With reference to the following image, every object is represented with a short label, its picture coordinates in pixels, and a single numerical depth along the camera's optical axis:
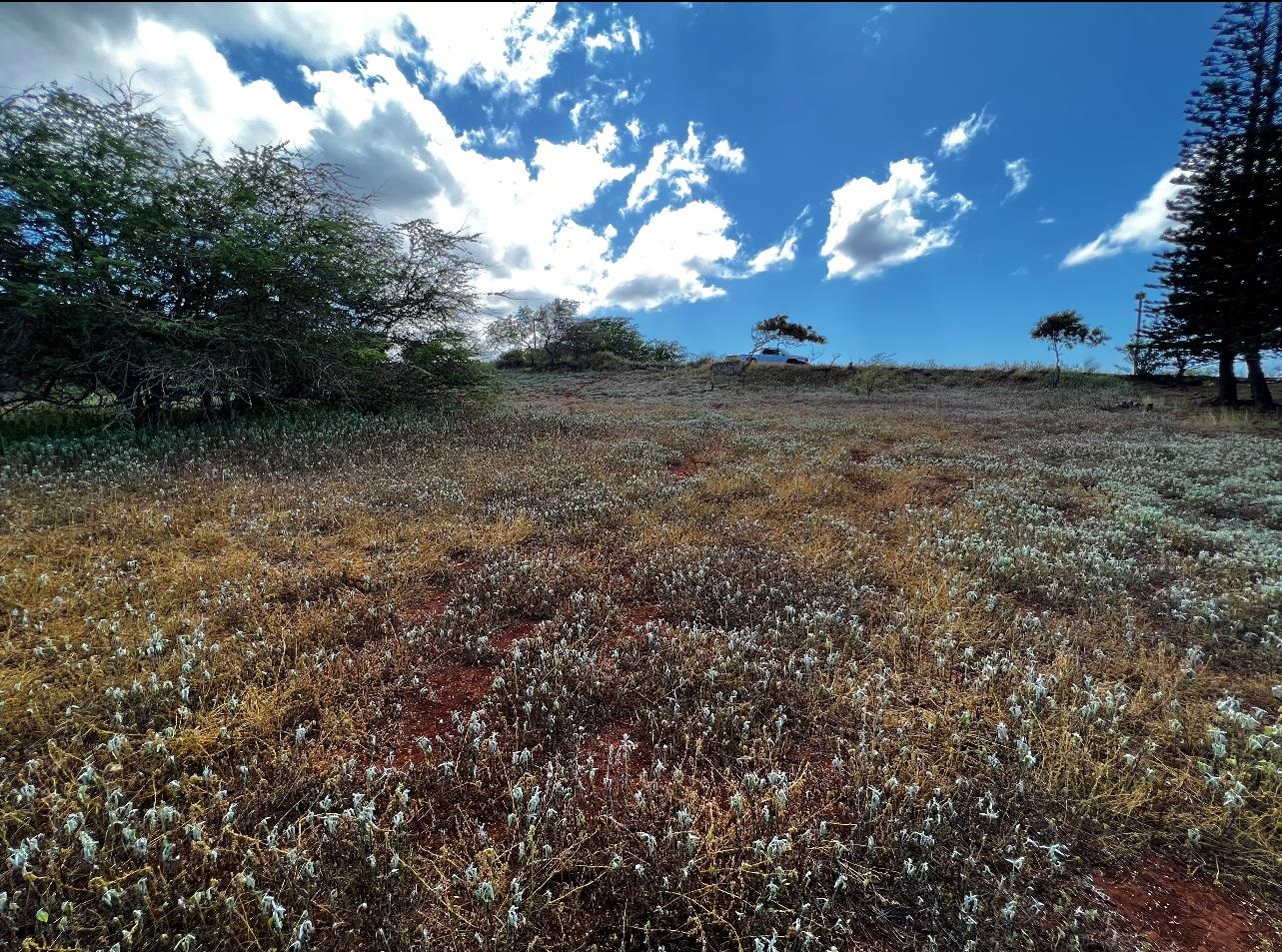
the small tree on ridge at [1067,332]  33.66
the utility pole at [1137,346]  29.34
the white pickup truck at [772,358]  43.93
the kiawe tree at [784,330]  51.29
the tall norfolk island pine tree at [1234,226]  20.55
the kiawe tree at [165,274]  8.95
